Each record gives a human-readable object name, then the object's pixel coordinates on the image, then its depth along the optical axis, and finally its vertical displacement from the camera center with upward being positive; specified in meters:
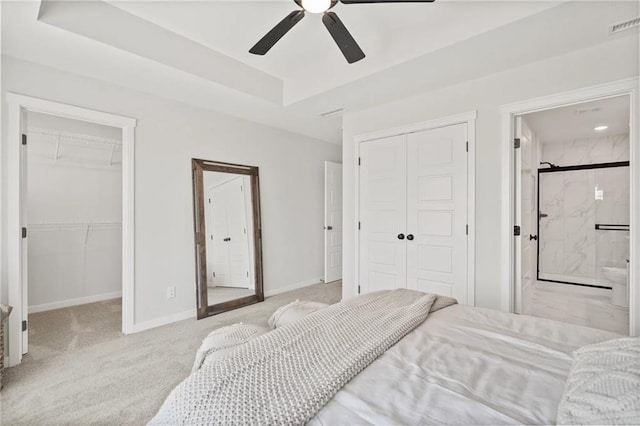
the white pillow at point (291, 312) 2.21 -0.72
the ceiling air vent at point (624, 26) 2.03 +1.23
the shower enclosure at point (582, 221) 4.74 -0.16
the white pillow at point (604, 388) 0.74 -0.47
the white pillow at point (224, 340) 1.52 -0.69
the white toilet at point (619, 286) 3.76 -0.92
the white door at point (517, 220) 2.73 -0.07
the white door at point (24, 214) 2.47 -0.01
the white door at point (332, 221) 5.11 -0.15
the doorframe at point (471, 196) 2.90 +0.15
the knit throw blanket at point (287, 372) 0.84 -0.51
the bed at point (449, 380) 0.86 -0.55
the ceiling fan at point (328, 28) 1.79 +1.14
